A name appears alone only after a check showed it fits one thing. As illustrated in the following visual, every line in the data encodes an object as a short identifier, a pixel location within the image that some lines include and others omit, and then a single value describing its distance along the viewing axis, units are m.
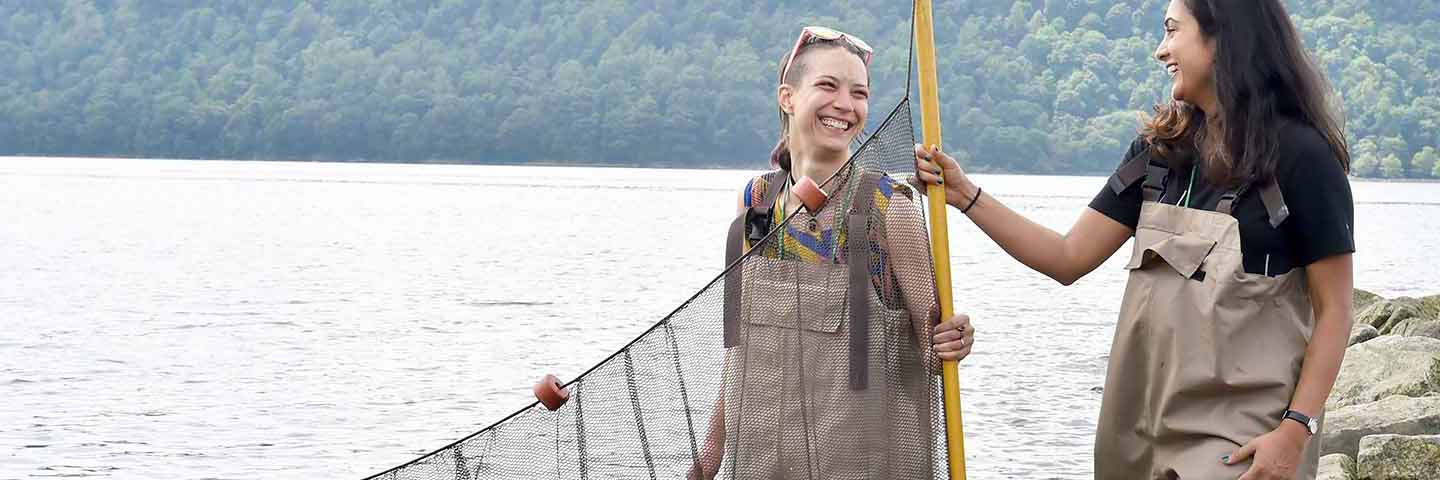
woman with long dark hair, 3.56
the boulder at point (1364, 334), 15.16
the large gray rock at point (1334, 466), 7.71
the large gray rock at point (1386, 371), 10.05
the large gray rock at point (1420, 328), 14.44
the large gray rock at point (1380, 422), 8.73
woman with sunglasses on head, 3.79
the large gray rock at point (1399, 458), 7.05
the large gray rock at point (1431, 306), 16.27
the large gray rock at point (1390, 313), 15.89
